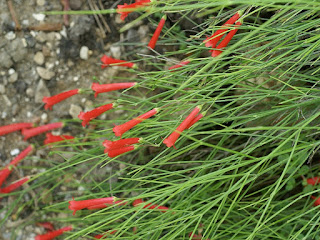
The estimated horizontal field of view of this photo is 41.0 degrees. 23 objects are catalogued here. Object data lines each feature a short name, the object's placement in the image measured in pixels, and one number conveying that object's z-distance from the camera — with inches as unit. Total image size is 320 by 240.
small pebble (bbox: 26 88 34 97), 86.1
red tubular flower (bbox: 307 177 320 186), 69.2
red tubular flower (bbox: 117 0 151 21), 57.9
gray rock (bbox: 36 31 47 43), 86.5
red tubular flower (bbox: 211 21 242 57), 58.3
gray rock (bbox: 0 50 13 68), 84.1
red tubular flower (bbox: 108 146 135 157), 57.7
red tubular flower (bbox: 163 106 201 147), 52.9
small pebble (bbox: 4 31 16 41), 84.8
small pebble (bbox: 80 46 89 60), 86.7
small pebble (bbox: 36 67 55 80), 86.2
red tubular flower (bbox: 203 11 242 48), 56.6
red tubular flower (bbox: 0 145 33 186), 79.9
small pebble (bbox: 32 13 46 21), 86.5
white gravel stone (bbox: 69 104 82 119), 85.7
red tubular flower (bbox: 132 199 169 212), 68.3
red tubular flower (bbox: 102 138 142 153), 56.7
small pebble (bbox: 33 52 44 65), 86.6
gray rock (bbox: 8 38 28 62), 84.7
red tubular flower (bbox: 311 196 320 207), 65.6
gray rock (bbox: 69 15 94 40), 85.7
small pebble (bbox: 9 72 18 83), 85.4
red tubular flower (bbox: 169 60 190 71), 64.8
